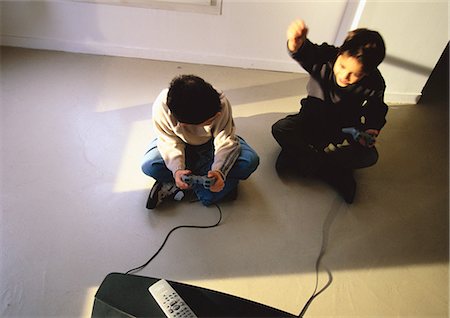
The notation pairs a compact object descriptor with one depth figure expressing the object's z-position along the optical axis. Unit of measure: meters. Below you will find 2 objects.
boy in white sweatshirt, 0.85
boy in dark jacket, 0.95
